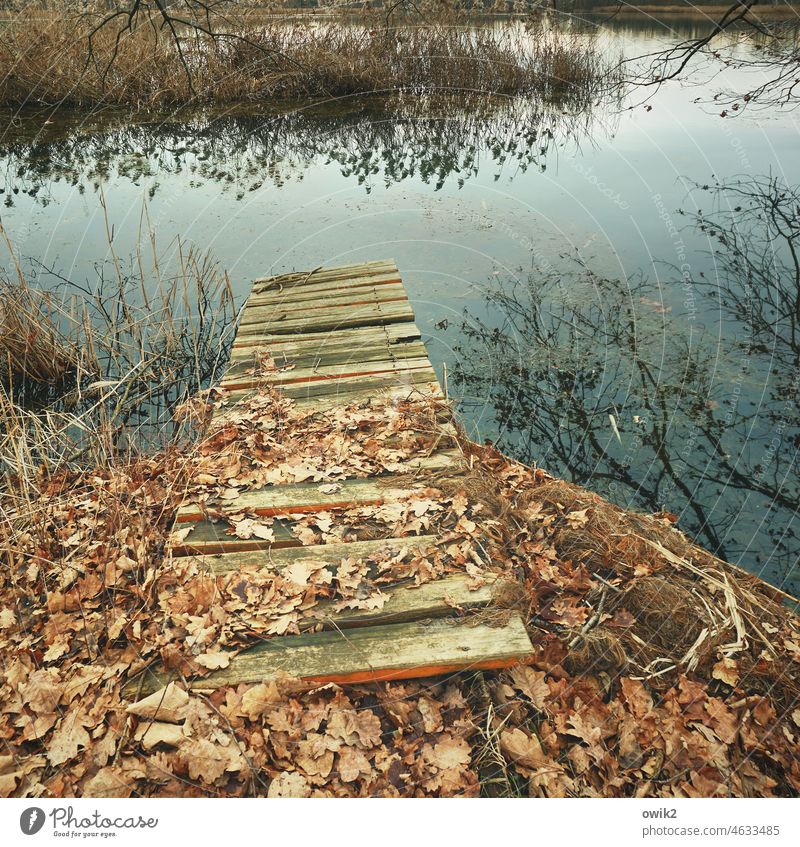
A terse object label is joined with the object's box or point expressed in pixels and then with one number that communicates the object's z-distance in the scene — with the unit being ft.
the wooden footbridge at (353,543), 7.51
